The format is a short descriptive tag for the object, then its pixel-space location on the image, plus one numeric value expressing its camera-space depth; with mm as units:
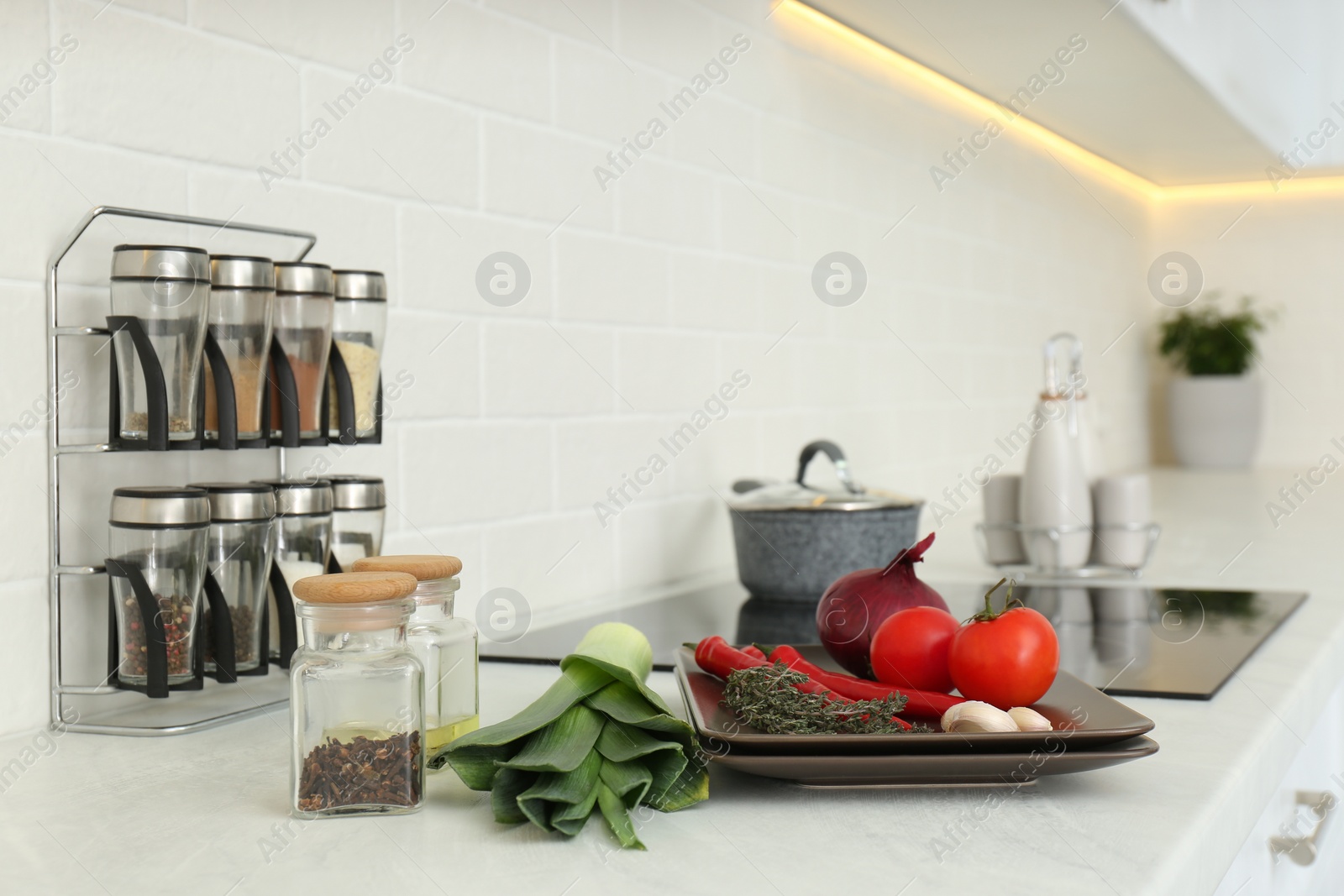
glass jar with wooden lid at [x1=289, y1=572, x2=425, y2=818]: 622
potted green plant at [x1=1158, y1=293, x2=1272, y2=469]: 3541
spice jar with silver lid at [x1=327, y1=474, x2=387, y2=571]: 953
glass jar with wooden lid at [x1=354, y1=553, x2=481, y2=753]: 737
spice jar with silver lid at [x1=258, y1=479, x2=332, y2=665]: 888
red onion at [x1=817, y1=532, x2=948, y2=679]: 908
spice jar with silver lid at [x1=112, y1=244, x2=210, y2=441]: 813
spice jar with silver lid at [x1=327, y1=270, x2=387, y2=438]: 986
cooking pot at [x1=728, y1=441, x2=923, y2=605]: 1390
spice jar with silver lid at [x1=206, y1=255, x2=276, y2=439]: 866
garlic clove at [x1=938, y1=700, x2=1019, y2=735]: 682
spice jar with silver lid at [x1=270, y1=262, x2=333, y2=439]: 926
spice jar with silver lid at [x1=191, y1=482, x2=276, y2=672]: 837
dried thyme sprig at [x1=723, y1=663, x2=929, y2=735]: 677
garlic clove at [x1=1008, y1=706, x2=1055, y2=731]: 690
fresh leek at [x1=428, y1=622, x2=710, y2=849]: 612
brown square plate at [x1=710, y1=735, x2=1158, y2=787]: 656
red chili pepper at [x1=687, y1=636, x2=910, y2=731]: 813
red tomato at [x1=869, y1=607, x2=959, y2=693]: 795
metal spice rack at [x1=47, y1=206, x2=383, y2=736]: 831
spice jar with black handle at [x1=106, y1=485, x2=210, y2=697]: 793
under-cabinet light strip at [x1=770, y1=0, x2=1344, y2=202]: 1906
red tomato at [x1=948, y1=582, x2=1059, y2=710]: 736
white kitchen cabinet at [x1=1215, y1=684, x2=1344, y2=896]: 854
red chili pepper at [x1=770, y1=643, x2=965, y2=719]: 746
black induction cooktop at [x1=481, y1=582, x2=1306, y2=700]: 977
